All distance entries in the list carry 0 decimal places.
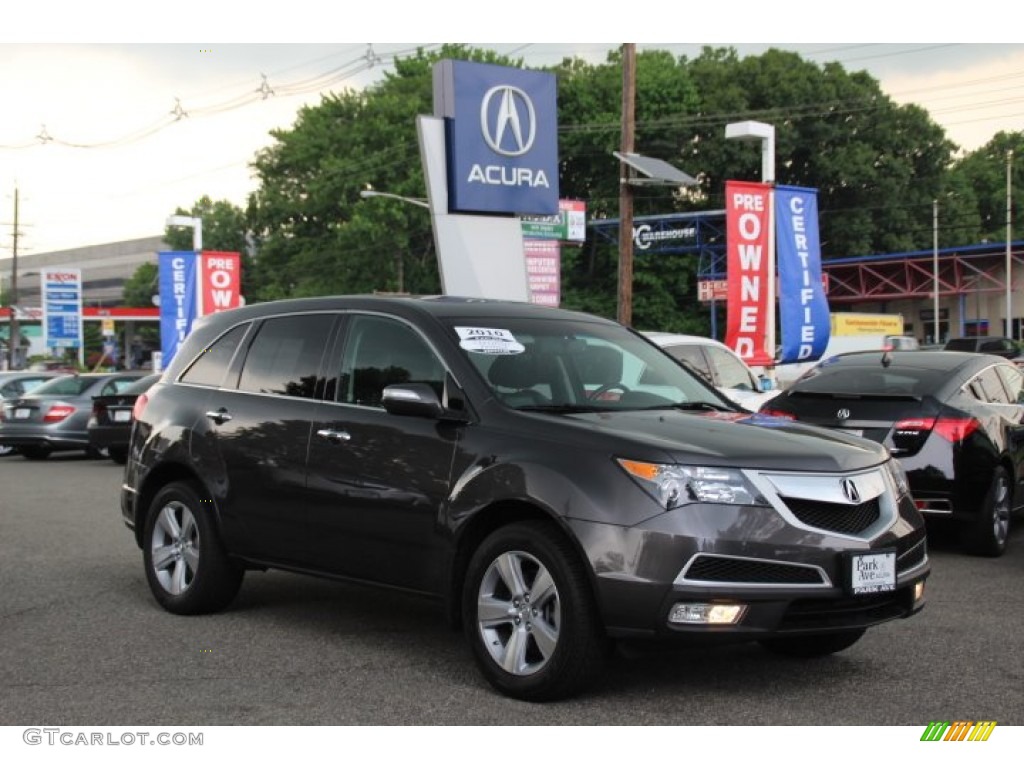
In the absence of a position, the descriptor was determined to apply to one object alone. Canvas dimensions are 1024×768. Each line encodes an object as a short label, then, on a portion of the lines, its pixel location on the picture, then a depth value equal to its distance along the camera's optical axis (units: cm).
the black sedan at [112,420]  1883
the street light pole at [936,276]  5427
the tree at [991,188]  7512
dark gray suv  490
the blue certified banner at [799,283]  2111
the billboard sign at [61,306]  4662
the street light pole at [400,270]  5288
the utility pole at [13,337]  5968
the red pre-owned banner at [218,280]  3186
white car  1340
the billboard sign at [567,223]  3388
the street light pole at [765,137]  2241
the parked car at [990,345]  3355
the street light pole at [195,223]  3805
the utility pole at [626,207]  2286
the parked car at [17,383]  2312
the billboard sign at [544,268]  3344
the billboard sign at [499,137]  1530
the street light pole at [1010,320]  5139
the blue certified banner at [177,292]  3159
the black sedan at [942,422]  924
